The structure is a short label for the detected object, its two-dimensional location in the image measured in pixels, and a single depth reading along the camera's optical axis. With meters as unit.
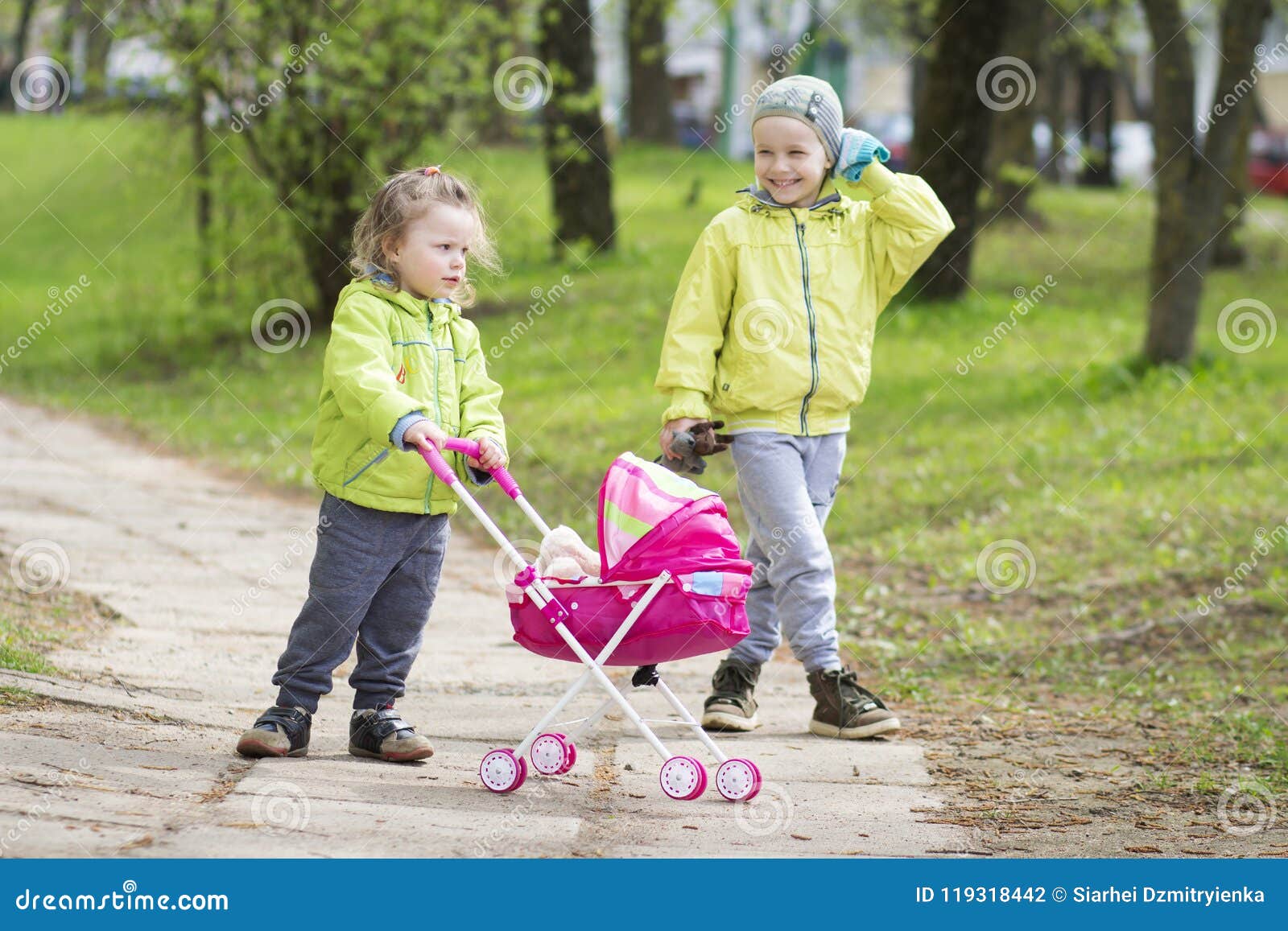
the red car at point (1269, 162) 30.06
